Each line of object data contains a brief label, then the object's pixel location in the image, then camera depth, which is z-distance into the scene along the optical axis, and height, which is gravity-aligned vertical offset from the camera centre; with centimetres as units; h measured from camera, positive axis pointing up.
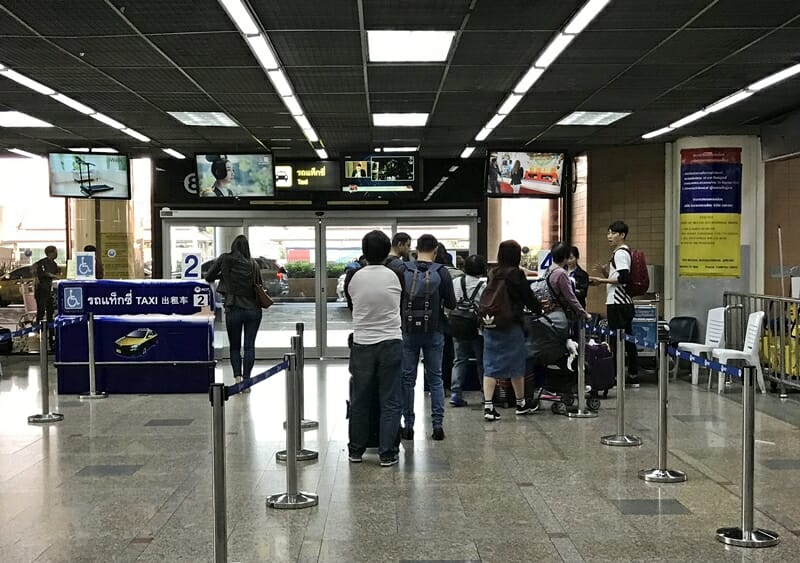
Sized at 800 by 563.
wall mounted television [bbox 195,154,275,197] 1163 +87
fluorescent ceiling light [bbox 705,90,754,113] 904 +145
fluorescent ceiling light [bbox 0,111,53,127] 1010 +144
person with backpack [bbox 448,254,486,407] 834 -69
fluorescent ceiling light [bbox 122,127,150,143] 1110 +137
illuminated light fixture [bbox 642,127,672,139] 1121 +136
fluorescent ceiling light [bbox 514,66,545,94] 792 +150
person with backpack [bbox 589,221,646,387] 927 -52
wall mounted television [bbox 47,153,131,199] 1145 +84
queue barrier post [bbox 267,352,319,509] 509 -144
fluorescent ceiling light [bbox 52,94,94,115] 897 +146
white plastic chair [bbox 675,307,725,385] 1039 -129
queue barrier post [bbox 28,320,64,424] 799 -155
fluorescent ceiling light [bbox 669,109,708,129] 1007 +140
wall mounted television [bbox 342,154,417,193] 1221 +89
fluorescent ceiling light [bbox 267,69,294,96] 794 +149
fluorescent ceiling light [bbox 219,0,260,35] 588 +158
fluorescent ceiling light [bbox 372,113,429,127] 1024 +143
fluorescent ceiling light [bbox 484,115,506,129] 1034 +140
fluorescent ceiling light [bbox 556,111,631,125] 1014 +142
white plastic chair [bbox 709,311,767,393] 969 -135
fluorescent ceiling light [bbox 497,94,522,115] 909 +145
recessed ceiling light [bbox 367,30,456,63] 676 +157
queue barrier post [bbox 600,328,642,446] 661 -148
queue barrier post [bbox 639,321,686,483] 570 -139
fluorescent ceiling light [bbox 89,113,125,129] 1007 +142
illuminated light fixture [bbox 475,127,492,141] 1128 +136
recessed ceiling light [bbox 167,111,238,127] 1002 +143
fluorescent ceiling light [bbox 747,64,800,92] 802 +151
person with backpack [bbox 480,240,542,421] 745 -72
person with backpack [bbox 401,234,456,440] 678 -66
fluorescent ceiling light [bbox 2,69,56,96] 794 +150
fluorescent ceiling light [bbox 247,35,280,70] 677 +154
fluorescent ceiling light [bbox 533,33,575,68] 682 +154
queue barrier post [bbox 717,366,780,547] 443 -127
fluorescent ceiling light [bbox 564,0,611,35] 595 +158
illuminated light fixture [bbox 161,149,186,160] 1291 +129
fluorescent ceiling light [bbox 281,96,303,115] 910 +145
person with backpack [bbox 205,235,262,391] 966 -60
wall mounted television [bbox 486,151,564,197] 1155 +84
